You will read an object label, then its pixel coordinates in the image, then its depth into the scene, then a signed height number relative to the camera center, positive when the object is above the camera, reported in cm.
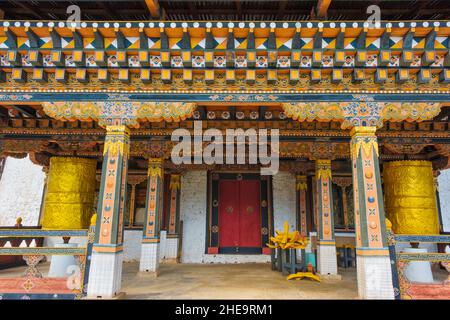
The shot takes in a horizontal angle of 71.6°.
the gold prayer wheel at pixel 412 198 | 783 +56
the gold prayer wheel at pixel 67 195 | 798 +56
